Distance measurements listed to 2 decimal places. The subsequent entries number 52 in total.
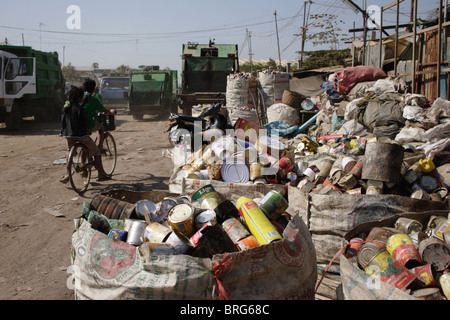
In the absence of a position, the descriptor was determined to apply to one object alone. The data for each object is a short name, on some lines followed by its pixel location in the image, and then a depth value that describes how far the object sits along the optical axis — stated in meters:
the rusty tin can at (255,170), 3.70
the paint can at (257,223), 2.16
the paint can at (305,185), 3.71
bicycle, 5.62
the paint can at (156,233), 2.18
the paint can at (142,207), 2.63
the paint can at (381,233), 2.61
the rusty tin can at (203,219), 2.29
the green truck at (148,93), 15.87
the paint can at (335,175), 3.66
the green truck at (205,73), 13.43
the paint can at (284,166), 3.95
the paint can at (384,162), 3.27
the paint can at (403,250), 2.31
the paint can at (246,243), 2.15
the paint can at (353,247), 2.48
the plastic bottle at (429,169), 3.59
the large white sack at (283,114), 8.27
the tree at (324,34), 28.84
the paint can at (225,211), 2.46
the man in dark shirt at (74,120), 5.58
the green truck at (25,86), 12.71
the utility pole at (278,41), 27.06
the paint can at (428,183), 3.52
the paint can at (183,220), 2.24
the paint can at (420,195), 3.26
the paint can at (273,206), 2.56
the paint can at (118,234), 2.25
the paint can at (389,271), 2.07
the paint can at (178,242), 2.04
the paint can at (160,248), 1.99
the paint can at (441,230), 2.56
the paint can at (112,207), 2.61
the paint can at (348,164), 3.72
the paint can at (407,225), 2.69
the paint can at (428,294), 2.02
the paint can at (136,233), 2.24
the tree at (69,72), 60.67
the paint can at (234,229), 2.23
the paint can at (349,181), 3.48
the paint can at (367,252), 2.31
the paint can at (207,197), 2.58
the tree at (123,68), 68.82
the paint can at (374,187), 3.24
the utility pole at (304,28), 28.50
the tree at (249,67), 38.36
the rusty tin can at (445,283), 2.09
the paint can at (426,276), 2.13
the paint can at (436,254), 2.27
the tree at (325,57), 22.84
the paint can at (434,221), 2.78
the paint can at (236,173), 3.70
